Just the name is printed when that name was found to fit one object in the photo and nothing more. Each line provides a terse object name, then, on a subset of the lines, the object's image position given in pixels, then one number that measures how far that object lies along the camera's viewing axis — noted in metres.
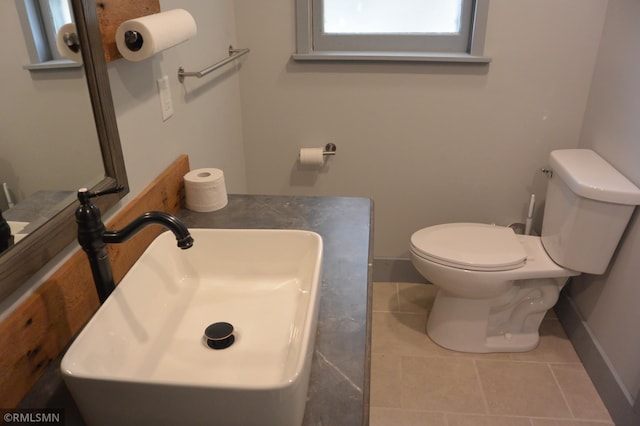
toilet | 1.85
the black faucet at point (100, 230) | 0.88
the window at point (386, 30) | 2.20
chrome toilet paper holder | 2.43
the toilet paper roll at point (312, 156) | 2.39
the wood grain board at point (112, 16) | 1.11
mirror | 0.87
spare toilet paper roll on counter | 1.52
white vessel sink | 0.75
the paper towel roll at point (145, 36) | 1.15
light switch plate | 1.44
